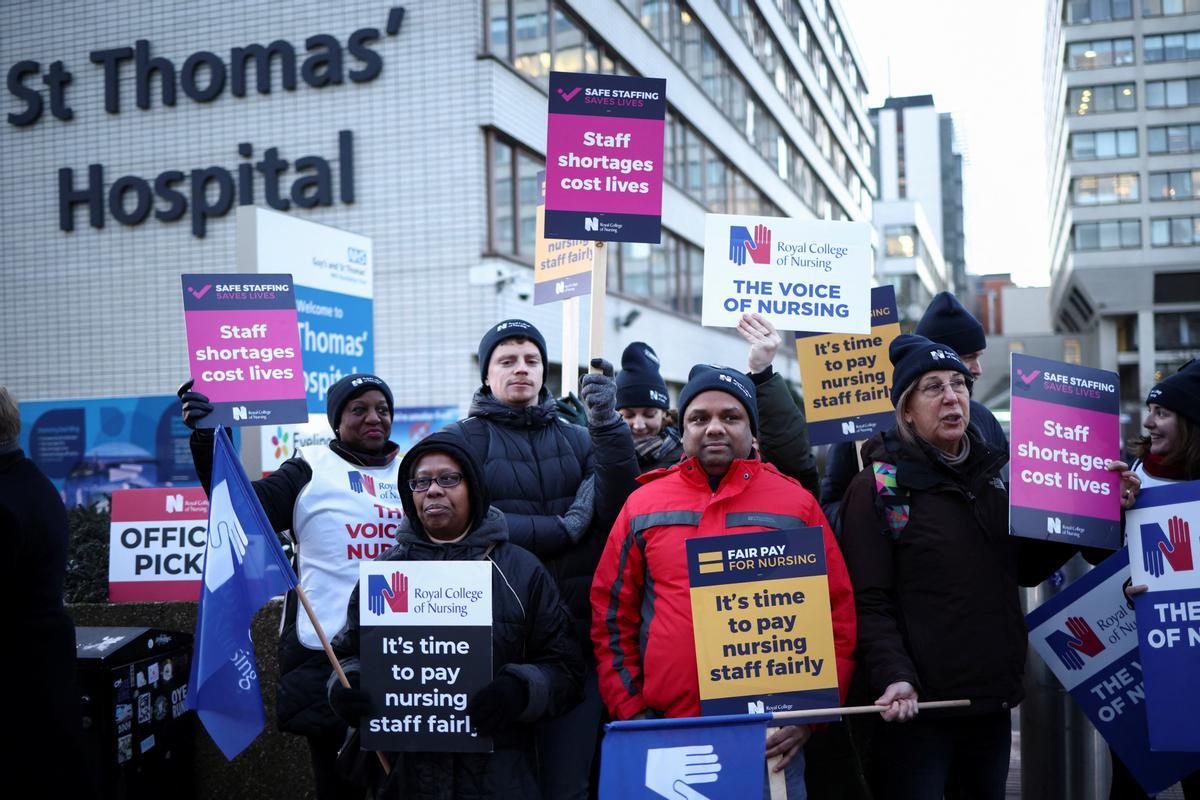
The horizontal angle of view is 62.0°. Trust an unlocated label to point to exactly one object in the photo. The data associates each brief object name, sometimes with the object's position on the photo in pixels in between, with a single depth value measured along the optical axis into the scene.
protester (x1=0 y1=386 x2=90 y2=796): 3.27
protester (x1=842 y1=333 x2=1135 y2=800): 3.24
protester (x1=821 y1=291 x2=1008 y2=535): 4.66
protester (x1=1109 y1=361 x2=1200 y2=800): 3.57
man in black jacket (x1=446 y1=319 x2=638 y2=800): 3.72
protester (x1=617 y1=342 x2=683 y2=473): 4.49
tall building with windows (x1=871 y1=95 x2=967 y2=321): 110.06
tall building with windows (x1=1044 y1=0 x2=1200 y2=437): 60.50
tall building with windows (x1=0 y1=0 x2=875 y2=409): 13.95
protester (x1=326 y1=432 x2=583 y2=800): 3.20
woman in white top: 3.72
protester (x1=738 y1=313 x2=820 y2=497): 3.90
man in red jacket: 3.27
